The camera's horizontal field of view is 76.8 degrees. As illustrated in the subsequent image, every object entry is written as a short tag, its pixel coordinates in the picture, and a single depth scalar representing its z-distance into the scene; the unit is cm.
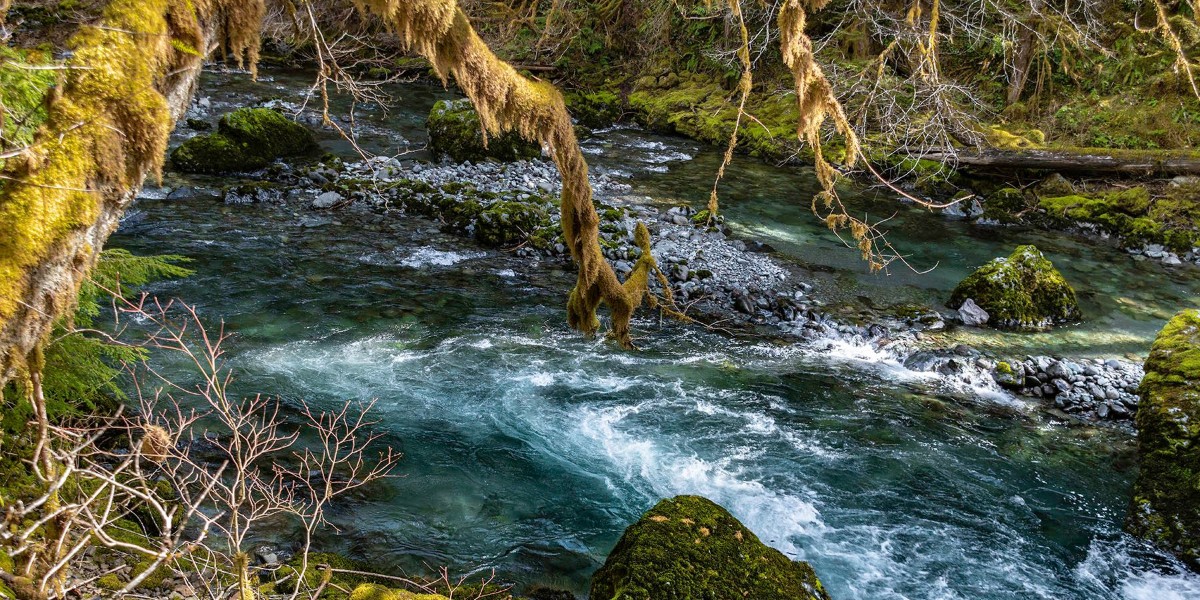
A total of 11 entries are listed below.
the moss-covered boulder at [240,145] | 1338
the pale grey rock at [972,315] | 970
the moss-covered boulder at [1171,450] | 571
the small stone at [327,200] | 1246
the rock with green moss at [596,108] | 1911
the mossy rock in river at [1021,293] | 972
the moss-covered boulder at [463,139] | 1462
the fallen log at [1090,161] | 1367
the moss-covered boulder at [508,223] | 1155
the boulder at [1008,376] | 824
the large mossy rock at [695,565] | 412
